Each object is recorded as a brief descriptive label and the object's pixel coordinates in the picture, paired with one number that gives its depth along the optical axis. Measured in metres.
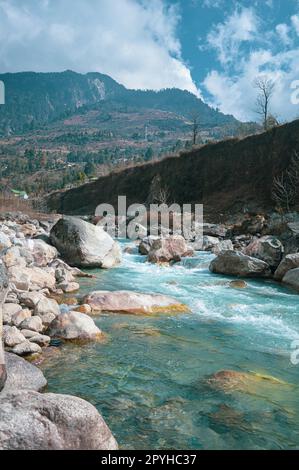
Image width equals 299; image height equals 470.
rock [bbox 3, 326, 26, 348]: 8.01
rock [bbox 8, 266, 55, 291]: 11.93
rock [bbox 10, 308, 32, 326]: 9.07
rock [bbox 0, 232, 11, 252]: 16.09
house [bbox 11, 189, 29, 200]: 110.96
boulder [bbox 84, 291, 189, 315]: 11.16
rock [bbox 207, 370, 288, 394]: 6.87
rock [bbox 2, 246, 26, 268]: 13.96
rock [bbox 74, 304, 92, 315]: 10.72
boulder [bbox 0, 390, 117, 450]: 4.32
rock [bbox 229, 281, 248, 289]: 14.95
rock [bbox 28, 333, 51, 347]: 8.36
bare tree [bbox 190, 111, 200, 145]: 63.73
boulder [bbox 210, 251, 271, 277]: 16.73
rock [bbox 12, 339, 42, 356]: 7.83
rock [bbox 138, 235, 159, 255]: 21.94
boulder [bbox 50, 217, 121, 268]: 17.92
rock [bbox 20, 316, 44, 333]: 8.88
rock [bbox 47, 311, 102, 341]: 8.80
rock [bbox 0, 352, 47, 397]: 6.30
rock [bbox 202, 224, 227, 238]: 27.34
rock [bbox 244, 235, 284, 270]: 17.48
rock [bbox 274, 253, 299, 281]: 15.75
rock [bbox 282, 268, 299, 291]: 14.70
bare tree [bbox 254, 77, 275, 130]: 51.64
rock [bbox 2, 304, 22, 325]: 9.09
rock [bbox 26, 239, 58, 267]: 16.43
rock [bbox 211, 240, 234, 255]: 21.24
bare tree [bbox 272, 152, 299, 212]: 35.66
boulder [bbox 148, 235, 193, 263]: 19.86
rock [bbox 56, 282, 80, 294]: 13.26
